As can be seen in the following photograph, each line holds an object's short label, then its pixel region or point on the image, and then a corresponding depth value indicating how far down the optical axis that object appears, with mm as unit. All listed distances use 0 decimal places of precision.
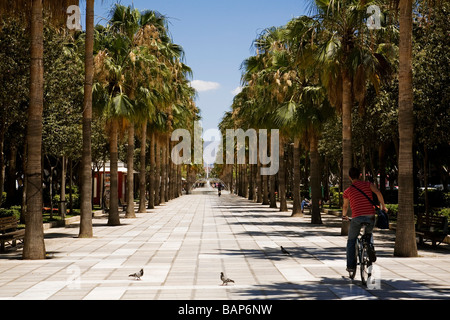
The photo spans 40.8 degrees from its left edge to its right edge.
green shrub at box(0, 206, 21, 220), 25375
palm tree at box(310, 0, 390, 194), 20109
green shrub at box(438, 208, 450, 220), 22969
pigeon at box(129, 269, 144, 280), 10242
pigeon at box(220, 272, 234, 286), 9609
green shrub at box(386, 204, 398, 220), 29391
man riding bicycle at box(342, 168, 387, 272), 9991
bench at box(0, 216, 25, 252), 15508
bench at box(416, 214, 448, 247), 15938
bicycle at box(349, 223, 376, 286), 9664
